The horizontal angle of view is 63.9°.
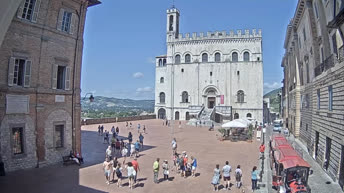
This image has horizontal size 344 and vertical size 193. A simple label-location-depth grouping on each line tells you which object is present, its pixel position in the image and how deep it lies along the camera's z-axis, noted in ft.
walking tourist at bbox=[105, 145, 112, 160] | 53.93
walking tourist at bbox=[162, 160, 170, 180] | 45.73
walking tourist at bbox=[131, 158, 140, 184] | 43.45
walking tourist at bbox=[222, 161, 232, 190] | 42.29
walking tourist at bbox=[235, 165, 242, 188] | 42.09
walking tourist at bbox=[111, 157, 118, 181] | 44.95
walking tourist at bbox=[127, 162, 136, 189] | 41.04
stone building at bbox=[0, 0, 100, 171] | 48.44
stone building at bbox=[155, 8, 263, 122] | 171.01
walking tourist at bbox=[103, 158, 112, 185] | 43.19
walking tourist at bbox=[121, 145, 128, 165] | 61.00
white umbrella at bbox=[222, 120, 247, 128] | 87.58
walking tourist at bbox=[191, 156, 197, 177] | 48.71
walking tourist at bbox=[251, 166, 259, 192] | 40.47
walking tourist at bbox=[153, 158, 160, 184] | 43.76
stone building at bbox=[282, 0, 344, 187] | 45.99
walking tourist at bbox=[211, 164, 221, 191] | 40.70
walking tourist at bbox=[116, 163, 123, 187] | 42.39
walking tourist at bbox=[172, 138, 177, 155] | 65.41
